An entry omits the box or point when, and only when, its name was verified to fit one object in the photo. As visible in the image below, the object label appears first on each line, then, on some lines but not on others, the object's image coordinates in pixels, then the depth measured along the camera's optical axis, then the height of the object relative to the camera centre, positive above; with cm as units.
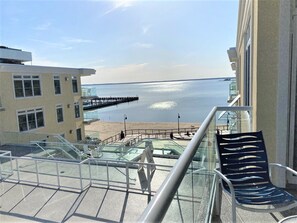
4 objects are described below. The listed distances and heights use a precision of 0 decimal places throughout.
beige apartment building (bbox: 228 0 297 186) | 294 +13
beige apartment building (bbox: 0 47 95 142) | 1246 +1
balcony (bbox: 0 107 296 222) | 116 -207
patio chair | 210 -76
